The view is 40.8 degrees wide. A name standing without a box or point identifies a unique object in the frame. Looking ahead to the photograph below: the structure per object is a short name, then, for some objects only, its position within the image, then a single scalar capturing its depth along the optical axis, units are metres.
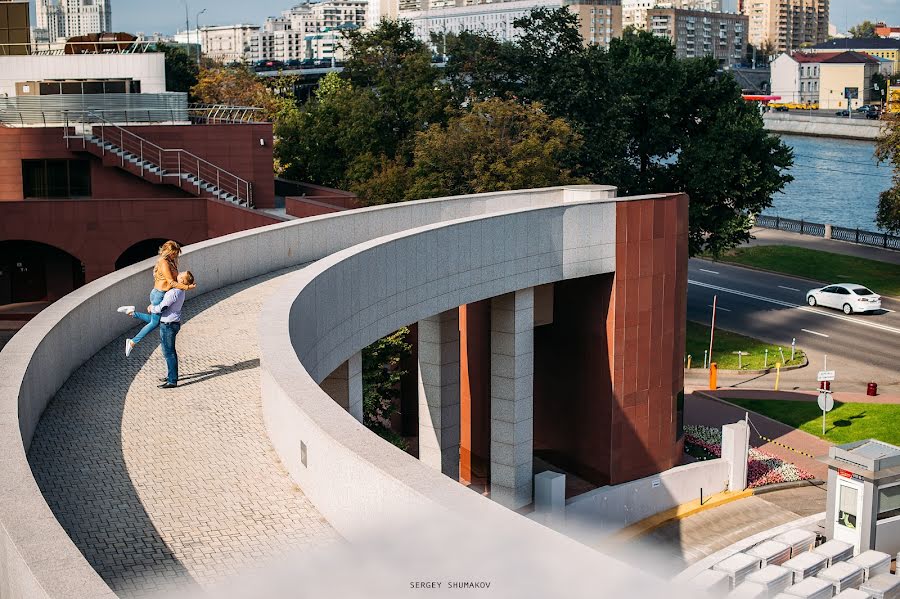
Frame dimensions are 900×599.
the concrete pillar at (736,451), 33.50
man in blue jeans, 16.22
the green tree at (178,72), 90.88
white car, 57.66
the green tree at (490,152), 42.72
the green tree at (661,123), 51.78
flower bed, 34.97
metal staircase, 43.44
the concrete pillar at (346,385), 21.98
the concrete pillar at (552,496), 28.77
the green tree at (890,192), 63.47
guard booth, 26.00
